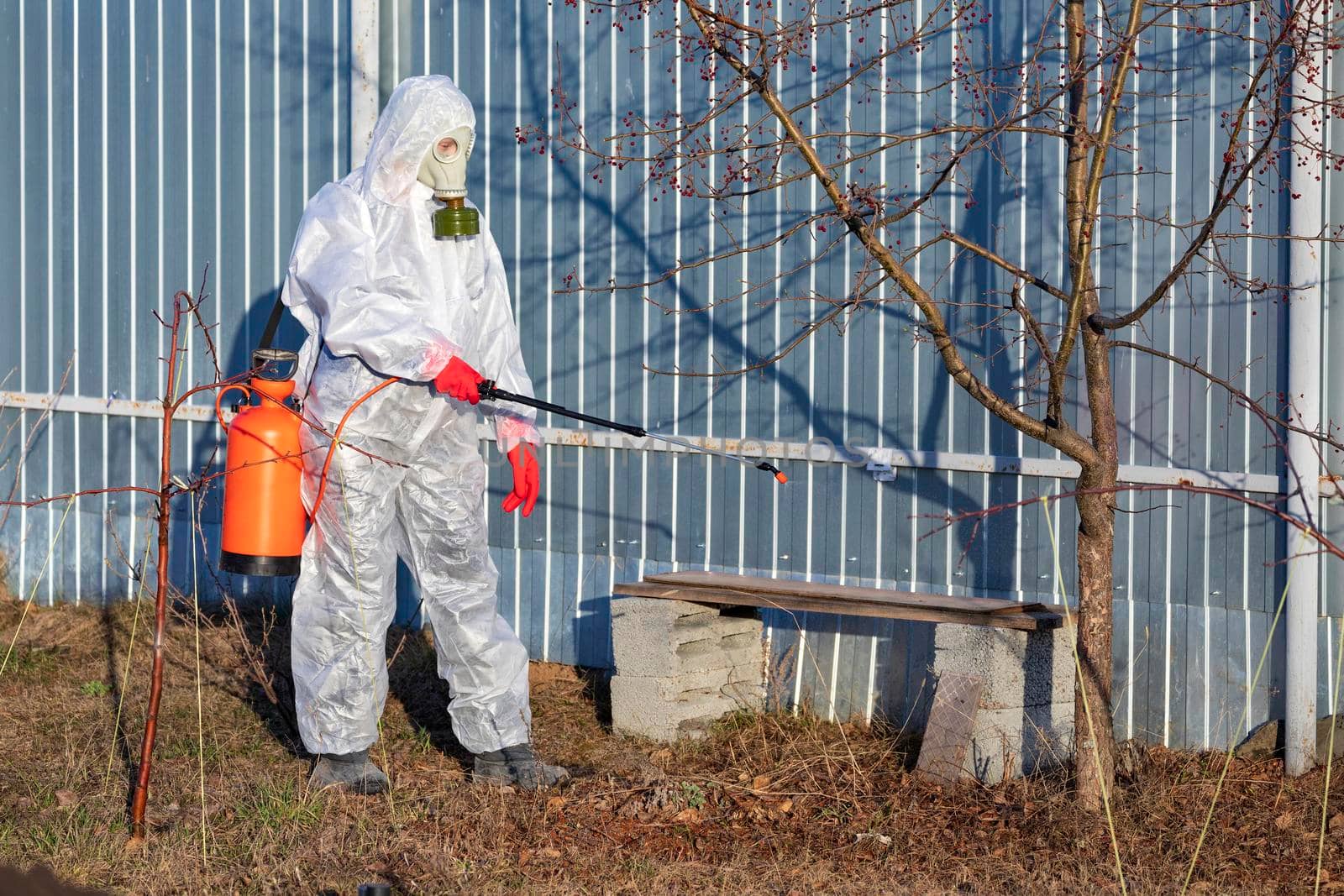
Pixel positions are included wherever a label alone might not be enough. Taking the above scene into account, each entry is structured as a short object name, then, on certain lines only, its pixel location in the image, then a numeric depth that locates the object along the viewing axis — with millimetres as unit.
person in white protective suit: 9664
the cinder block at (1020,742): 9703
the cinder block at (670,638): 10937
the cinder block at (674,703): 10992
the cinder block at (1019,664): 9703
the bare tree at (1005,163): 8375
